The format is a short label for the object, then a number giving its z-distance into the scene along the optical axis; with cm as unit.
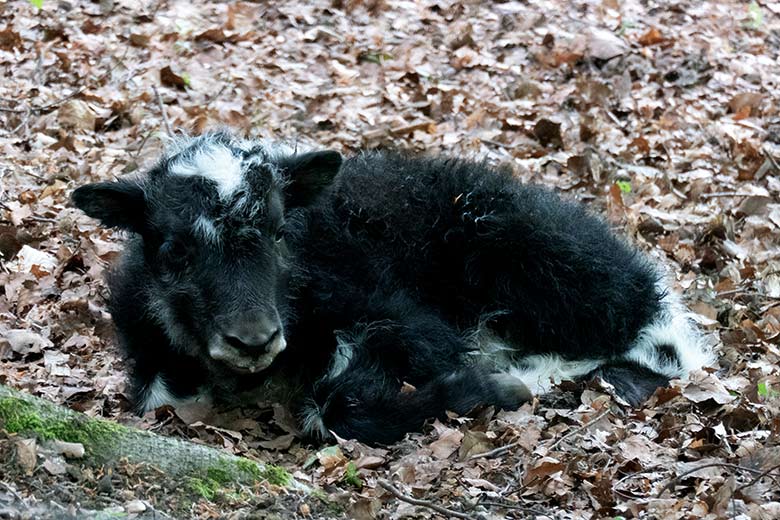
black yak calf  1175
